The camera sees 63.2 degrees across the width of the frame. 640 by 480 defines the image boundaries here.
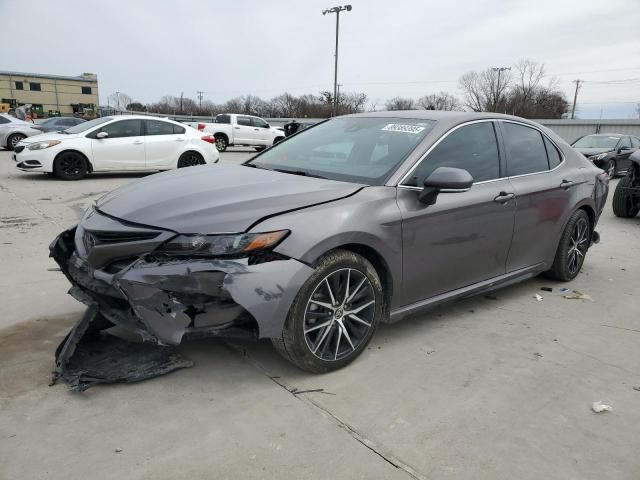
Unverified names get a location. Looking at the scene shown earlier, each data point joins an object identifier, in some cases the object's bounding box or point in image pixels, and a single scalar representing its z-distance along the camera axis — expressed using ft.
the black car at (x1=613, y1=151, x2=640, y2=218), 29.01
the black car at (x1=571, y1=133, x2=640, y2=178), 50.11
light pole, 113.91
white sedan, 35.83
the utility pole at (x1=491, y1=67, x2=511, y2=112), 208.13
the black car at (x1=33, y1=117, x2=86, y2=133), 72.66
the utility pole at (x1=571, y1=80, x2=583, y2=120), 225.35
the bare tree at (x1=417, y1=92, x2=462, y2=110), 223.30
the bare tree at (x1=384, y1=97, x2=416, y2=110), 212.23
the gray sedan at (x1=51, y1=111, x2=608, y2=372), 8.93
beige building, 265.34
